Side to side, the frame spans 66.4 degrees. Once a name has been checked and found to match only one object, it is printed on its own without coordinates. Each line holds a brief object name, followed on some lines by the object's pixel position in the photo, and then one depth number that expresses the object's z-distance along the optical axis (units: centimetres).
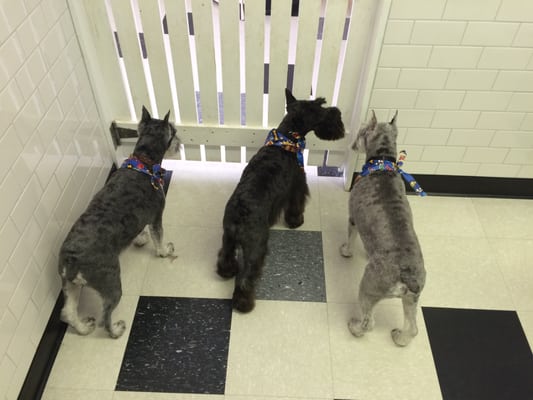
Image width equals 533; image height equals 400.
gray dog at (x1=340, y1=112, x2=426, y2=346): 174
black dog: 202
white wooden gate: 226
